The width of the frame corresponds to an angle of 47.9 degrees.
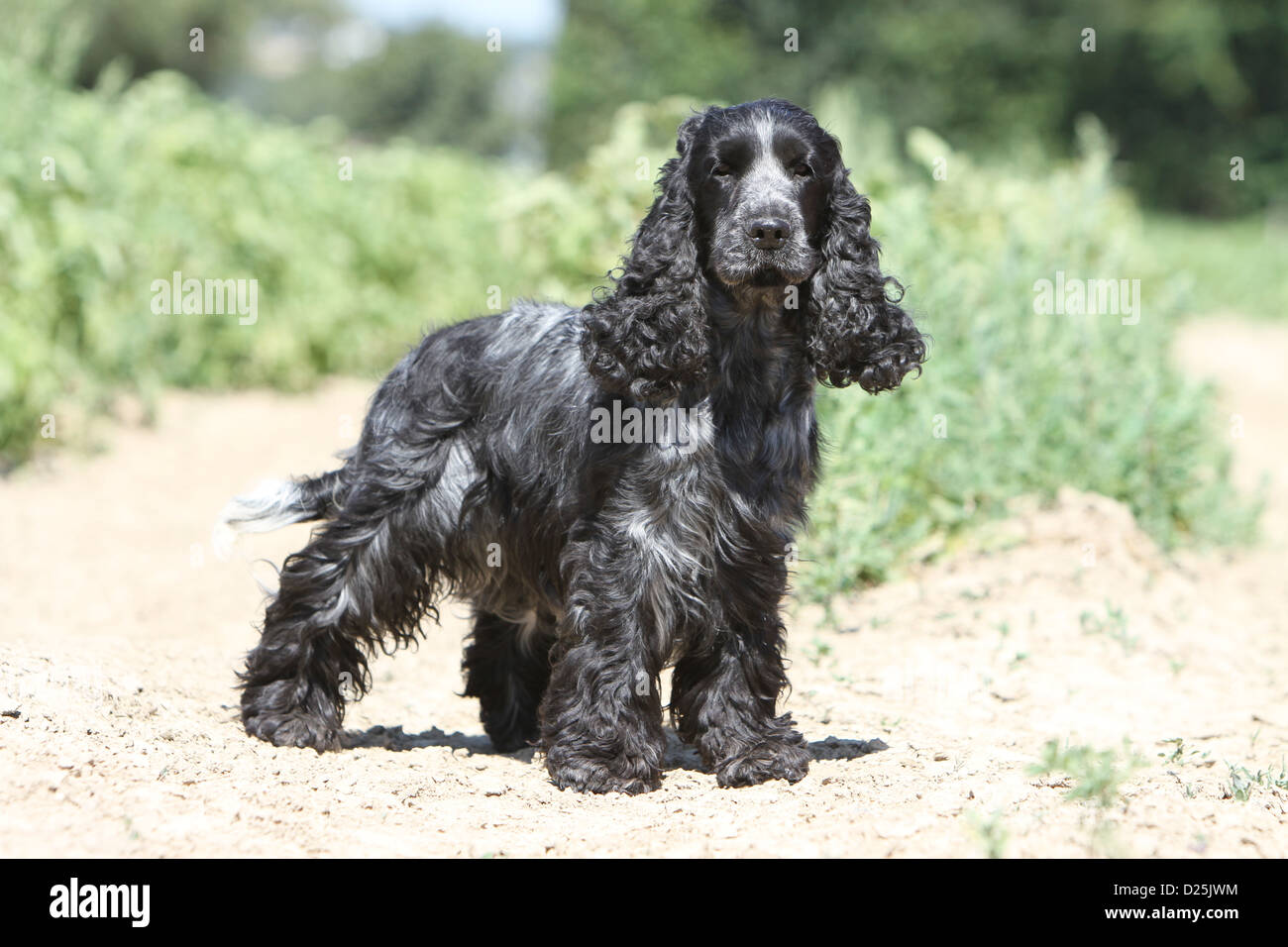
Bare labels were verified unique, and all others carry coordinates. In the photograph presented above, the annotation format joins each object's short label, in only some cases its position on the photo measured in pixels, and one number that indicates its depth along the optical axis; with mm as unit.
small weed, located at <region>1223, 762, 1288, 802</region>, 4105
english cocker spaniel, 4332
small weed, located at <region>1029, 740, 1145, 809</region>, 3666
